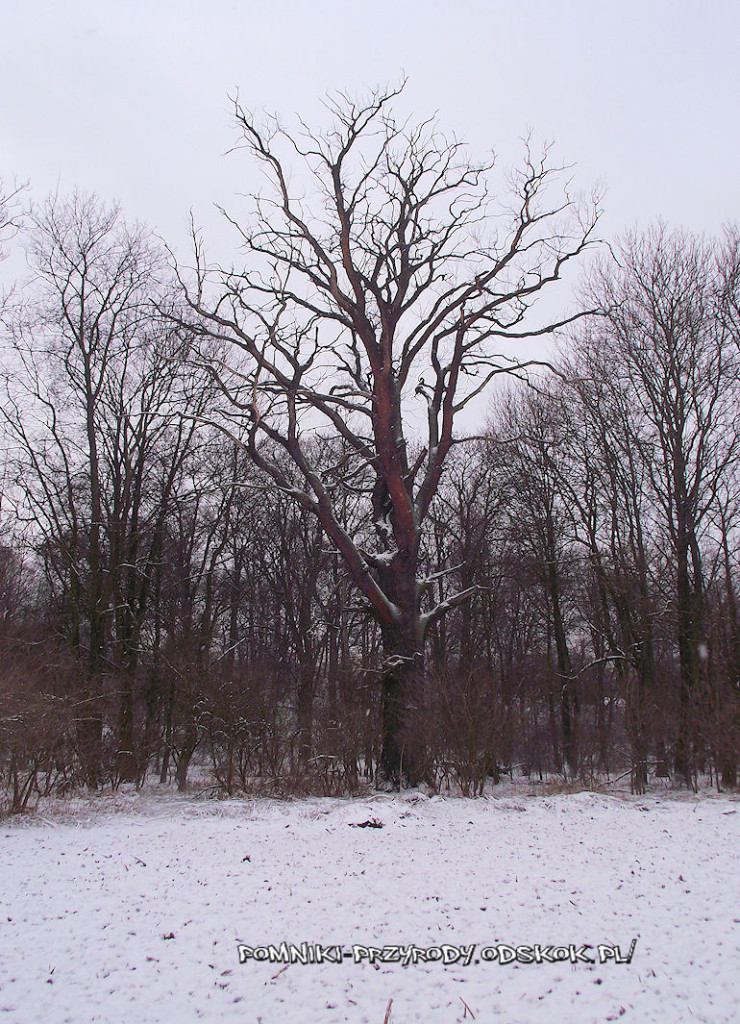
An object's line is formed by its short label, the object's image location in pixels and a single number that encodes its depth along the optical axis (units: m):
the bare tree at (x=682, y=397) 15.10
